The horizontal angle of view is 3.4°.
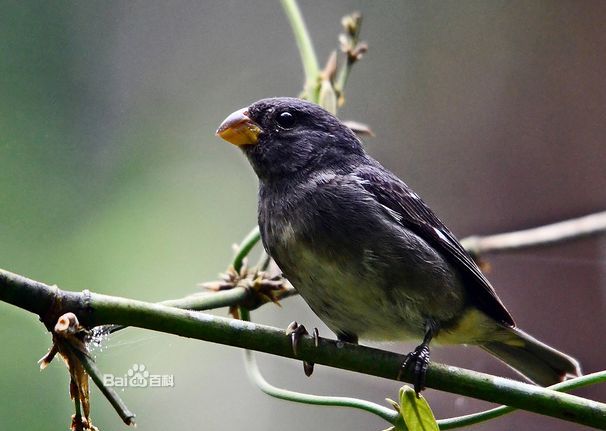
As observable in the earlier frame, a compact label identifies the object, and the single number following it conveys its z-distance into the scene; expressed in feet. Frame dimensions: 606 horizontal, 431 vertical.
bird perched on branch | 7.50
